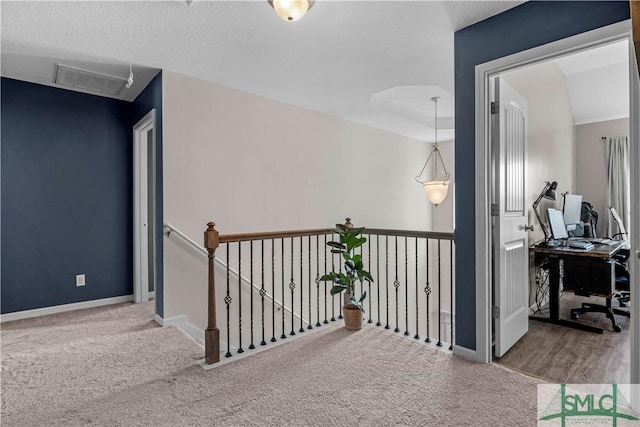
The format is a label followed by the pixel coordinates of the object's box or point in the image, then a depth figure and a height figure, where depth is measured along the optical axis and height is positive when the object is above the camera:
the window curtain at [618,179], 5.26 +0.47
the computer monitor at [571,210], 4.04 -0.01
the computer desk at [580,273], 3.11 -0.61
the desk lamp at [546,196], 3.60 +0.15
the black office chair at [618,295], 3.21 -0.89
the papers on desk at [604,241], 3.73 -0.37
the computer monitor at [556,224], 3.55 -0.16
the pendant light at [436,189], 4.23 +0.27
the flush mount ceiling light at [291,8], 1.73 +1.06
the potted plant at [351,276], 2.98 -0.58
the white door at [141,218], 3.86 -0.06
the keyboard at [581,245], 3.27 -0.36
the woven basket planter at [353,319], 3.00 -0.96
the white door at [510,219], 2.48 -0.07
